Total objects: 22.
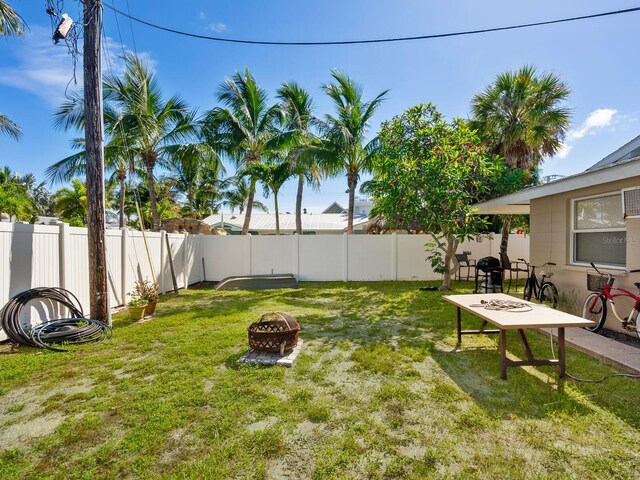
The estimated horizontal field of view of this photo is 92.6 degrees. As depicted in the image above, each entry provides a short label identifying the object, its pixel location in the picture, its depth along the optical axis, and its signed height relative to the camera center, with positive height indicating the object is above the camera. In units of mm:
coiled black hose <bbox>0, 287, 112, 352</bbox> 4145 -1276
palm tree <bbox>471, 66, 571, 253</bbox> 9461 +3985
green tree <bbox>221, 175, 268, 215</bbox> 29734 +4177
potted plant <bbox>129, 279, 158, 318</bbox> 5817 -1142
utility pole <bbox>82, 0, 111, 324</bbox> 5129 +1226
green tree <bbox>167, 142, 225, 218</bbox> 10798 +3045
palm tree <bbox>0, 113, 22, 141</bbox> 8336 +3121
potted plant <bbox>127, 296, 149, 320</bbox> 5658 -1256
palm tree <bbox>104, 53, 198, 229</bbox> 9648 +4298
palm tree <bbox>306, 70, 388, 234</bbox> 10547 +3802
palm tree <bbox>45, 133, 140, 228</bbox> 9984 +2660
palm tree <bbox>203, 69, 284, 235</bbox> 11656 +4622
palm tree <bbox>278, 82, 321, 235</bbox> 10938 +4258
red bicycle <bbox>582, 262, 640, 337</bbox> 3973 -868
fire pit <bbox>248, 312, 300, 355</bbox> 3701 -1156
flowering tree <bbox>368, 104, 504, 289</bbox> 7320 +1711
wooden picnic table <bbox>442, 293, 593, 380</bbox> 2953 -815
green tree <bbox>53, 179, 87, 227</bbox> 19172 +2321
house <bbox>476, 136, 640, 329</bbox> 4367 +296
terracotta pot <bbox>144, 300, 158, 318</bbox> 5938 -1351
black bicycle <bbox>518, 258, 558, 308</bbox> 5891 -999
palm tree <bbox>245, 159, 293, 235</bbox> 11281 +2579
